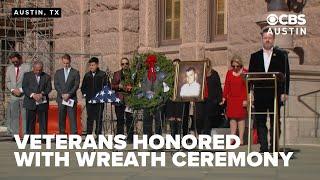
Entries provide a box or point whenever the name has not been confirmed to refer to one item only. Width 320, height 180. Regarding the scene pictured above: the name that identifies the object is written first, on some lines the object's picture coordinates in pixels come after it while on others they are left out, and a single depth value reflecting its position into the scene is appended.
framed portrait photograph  13.02
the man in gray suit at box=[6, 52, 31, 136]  17.28
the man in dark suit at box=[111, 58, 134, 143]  13.99
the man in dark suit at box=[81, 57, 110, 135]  16.22
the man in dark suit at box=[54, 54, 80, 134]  16.47
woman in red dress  15.38
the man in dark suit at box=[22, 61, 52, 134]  16.75
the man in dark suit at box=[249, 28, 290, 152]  12.21
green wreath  13.24
